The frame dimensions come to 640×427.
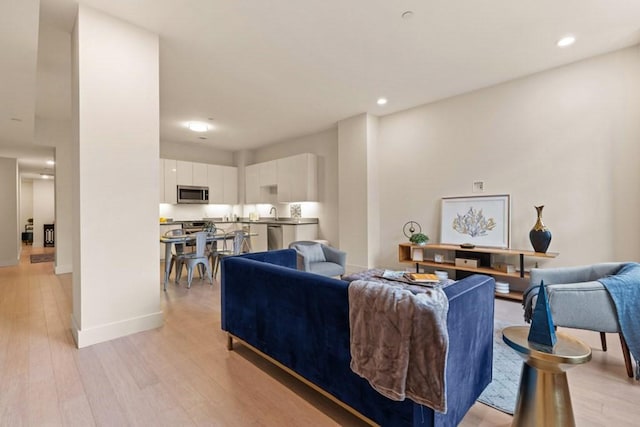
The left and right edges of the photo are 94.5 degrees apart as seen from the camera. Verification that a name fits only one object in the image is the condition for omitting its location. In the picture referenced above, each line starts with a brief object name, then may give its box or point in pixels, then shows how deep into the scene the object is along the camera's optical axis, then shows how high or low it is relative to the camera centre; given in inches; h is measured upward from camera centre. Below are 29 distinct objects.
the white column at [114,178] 100.3 +13.0
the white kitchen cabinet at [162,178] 265.8 +32.5
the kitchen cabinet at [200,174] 290.0 +39.5
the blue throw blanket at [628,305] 79.4 -25.4
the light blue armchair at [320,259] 154.8 -25.3
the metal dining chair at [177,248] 187.3 -22.2
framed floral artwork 160.2 -4.6
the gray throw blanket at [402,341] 48.0 -22.4
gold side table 52.2 -31.6
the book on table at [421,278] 101.7 -23.1
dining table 169.8 -16.0
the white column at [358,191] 212.4 +16.7
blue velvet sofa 54.7 -28.6
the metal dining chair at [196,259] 175.5 -27.1
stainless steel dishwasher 261.7 -20.7
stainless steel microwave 281.9 +19.7
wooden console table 146.6 -25.7
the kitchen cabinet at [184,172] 280.2 +39.9
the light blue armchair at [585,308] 81.7 -27.2
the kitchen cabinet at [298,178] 253.3 +31.3
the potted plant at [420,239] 182.1 -16.2
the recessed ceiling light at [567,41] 120.5 +71.3
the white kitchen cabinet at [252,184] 303.5 +31.5
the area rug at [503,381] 72.3 -46.4
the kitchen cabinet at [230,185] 317.7 +31.5
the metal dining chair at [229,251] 204.7 -24.8
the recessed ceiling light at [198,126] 230.7 +69.7
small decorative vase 140.4 -11.4
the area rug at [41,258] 273.9 -41.6
